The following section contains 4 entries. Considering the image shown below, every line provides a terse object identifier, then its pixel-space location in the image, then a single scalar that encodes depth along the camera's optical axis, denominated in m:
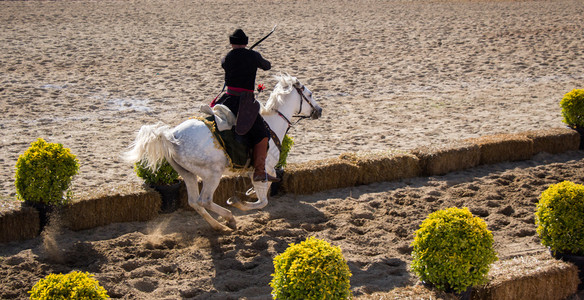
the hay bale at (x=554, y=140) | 11.21
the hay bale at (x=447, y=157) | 10.14
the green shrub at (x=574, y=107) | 11.41
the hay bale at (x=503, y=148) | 10.71
